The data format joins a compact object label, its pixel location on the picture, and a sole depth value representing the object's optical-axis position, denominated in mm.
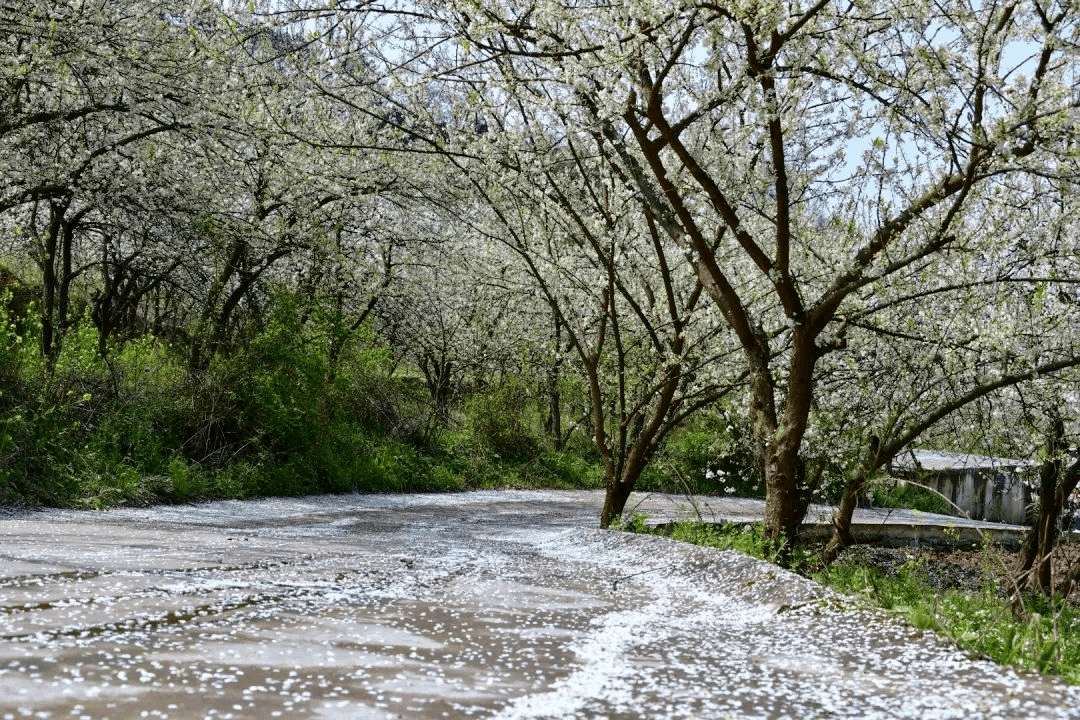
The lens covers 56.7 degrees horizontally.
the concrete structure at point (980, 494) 21980
